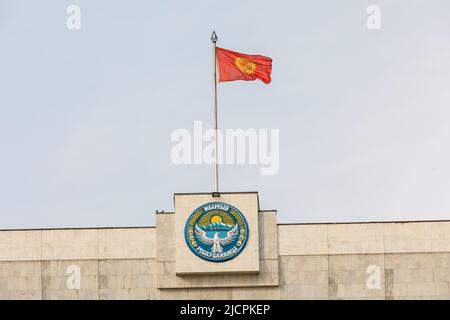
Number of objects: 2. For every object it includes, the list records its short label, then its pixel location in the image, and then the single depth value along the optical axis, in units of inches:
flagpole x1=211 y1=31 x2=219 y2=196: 3973.9
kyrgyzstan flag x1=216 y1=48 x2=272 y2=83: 4003.4
